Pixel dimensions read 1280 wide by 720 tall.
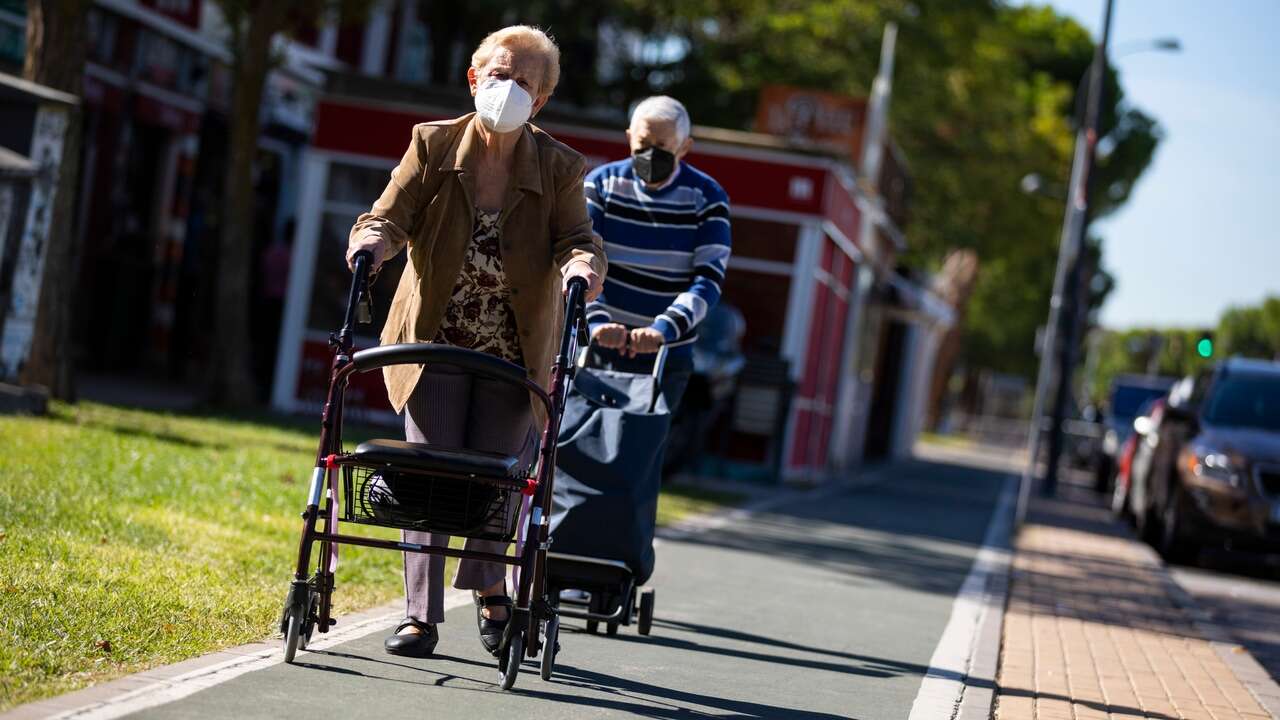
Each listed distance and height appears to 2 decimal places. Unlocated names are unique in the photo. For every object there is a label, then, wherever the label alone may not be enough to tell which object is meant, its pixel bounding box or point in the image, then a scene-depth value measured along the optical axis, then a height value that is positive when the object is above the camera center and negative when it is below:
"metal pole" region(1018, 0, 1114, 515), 19.59 +2.14
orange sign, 26.42 +3.59
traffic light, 26.30 +1.17
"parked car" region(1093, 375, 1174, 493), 32.41 +0.21
